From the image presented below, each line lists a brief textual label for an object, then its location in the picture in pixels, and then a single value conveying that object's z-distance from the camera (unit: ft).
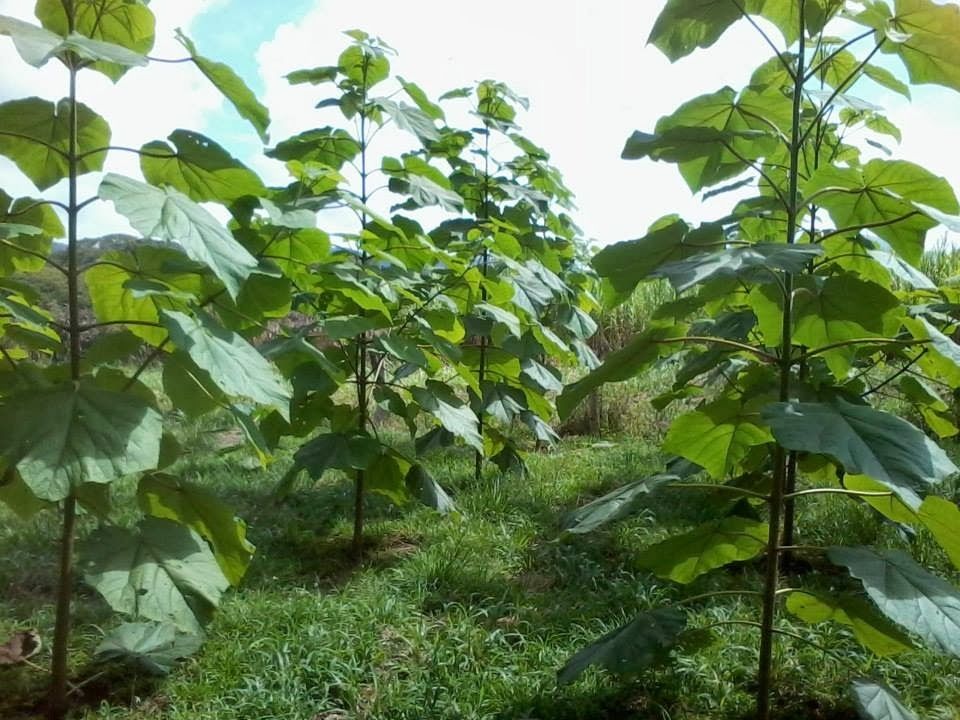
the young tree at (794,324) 4.87
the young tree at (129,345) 4.88
